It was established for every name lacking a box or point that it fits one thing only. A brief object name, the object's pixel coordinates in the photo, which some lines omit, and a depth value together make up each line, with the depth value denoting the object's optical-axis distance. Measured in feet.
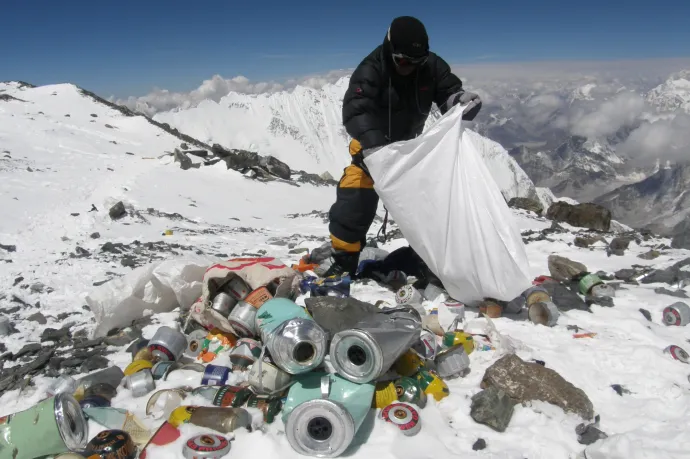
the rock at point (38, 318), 15.37
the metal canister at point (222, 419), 8.45
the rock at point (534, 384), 9.42
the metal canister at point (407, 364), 10.13
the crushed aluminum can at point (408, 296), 14.10
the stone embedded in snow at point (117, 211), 30.50
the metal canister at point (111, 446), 7.47
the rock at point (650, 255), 20.70
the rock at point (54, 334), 14.17
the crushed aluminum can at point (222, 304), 12.39
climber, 13.62
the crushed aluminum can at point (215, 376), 10.21
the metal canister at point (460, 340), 11.35
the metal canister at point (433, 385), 9.86
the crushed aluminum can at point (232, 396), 9.10
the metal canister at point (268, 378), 9.12
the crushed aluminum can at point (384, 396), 9.21
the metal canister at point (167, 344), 11.27
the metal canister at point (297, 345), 8.97
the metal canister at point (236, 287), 13.01
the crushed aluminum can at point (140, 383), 10.03
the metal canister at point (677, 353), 11.07
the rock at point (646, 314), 13.69
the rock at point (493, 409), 8.98
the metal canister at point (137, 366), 10.60
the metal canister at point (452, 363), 10.50
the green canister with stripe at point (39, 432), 7.61
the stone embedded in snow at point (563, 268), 16.99
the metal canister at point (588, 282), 15.19
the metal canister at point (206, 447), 7.68
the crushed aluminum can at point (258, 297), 12.07
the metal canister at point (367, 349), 8.74
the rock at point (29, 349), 13.26
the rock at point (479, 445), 8.44
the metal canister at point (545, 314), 12.97
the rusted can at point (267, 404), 8.75
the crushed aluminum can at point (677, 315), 13.17
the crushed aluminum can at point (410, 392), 9.38
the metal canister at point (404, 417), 8.55
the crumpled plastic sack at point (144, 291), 13.88
